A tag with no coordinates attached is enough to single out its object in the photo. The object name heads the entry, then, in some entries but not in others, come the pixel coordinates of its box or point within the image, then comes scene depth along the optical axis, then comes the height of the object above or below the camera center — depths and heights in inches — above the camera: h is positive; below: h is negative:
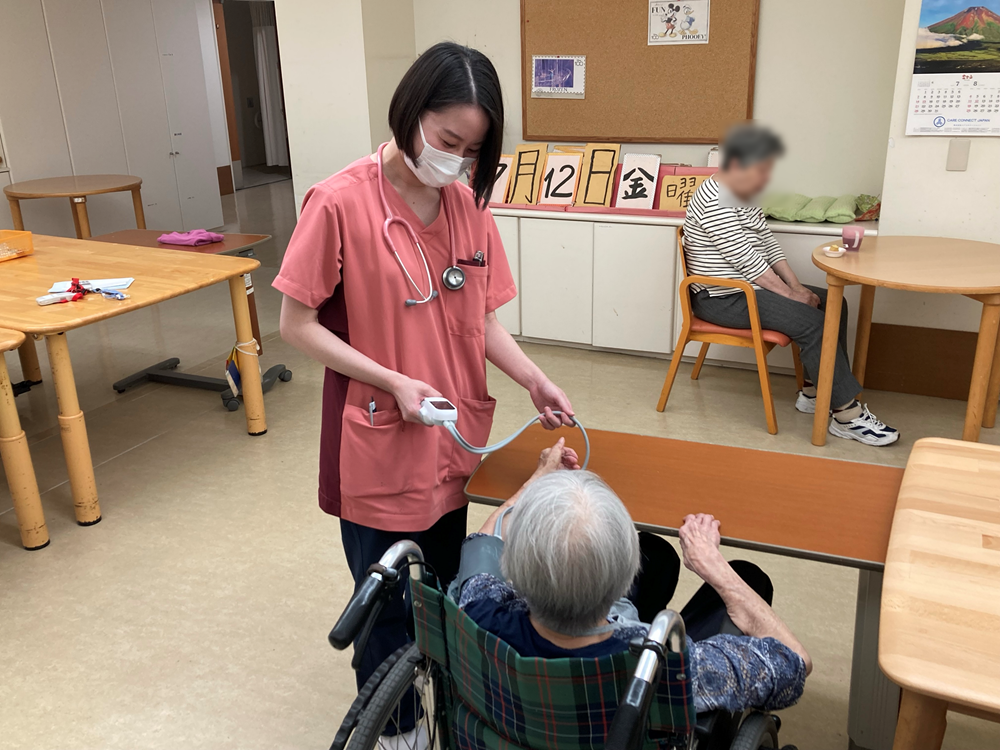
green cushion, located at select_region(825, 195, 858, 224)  145.2 -21.1
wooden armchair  129.4 -37.8
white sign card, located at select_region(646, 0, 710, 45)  158.9 +12.2
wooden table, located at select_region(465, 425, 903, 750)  58.6 -29.9
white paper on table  119.7 -25.1
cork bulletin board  158.1 +3.1
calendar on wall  128.0 +1.7
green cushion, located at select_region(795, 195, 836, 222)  140.2 -20.1
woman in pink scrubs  55.6 -14.5
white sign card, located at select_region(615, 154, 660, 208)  166.7 -17.7
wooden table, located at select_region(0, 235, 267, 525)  107.4 -26.0
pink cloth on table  160.4 -25.6
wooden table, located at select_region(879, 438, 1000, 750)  42.5 -28.1
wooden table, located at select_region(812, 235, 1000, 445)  112.7 -25.3
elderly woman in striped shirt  120.6 -33.1
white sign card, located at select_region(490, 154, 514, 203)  178.5 -18.3
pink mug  128.6 -22.4
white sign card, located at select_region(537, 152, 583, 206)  174.4 -17.7
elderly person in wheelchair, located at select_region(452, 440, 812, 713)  44.3 -28.6
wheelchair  41.8 -30.4
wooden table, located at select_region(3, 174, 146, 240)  218.5 -22.3
